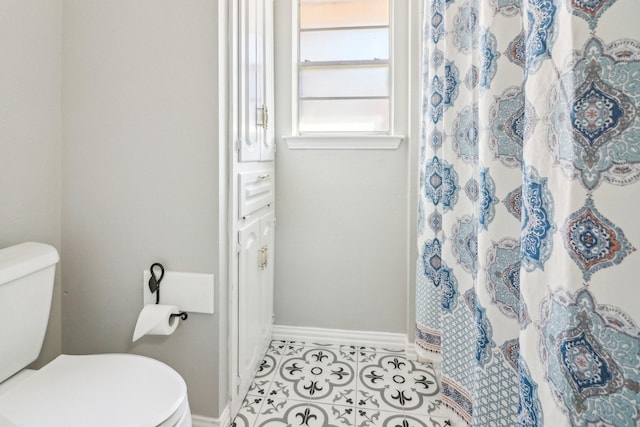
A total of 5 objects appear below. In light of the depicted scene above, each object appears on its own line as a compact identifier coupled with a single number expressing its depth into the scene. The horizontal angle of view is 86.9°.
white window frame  1.90
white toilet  0.82
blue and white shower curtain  0.43
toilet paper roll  1.17
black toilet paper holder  1.27
